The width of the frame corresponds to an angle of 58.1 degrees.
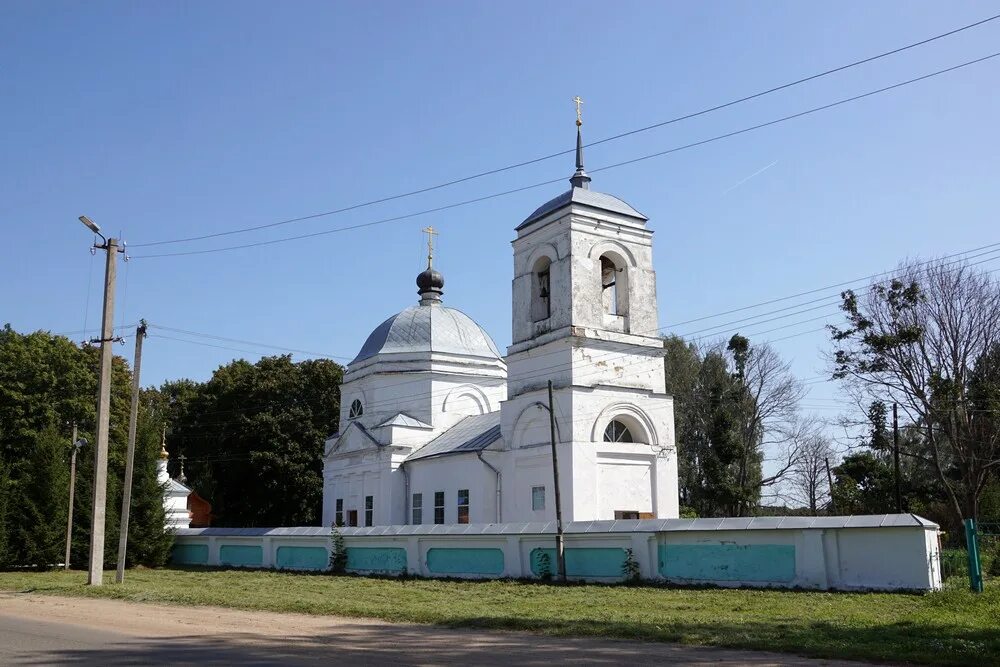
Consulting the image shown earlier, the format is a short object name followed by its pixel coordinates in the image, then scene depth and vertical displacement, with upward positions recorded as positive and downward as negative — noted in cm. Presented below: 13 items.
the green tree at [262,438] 4616 +360
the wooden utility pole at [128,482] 2205 +61
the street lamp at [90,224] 2211 +687
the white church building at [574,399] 2598 +303
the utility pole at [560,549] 2073 -106
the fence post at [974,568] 1512 -116
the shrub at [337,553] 2672 -141
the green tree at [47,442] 2939 +256
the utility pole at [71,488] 2914 +63
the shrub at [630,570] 1961 -147
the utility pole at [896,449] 3291 +180
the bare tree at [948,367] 3209 +470
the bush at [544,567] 2119 -150
